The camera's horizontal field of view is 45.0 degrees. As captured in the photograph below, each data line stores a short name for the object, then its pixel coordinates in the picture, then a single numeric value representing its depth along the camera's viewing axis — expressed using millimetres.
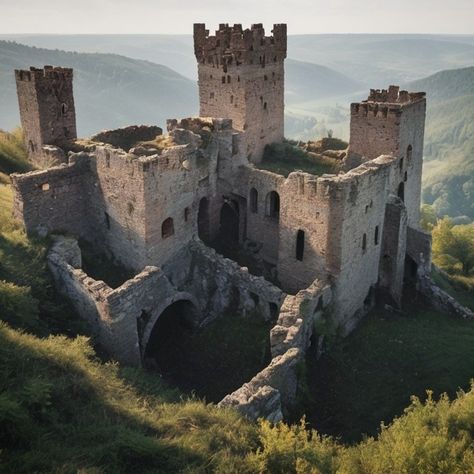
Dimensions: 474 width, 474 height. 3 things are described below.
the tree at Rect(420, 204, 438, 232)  50266
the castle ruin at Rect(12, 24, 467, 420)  21734
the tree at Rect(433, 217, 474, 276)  42506
